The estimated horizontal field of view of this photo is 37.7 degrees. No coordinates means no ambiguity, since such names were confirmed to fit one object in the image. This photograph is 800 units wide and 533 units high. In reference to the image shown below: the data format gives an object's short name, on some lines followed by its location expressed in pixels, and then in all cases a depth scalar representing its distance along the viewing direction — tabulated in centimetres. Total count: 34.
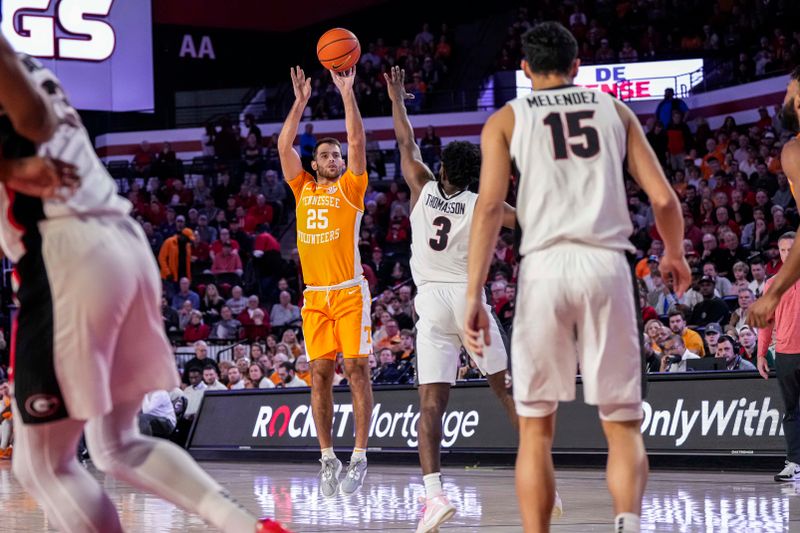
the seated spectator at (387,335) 1590
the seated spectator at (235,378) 1615
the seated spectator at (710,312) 1410
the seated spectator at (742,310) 1300
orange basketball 885
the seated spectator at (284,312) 1931
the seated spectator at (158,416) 1467
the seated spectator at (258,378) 1552
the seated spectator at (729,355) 1149
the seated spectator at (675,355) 1217
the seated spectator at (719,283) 1507
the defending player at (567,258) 448
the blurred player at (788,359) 925
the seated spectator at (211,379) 1582
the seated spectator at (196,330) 1891
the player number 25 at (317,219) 884
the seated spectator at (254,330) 1875
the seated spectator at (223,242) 2186
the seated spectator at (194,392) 1538
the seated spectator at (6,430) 1625
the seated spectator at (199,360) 1609
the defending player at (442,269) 690
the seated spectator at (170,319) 1939
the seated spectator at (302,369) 1526
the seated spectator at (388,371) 1436
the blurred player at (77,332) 361
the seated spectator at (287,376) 1540
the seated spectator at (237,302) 1983
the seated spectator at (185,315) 1961
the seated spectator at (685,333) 1298
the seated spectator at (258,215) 2392
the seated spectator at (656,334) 1262
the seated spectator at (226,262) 2175
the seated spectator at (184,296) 2016
